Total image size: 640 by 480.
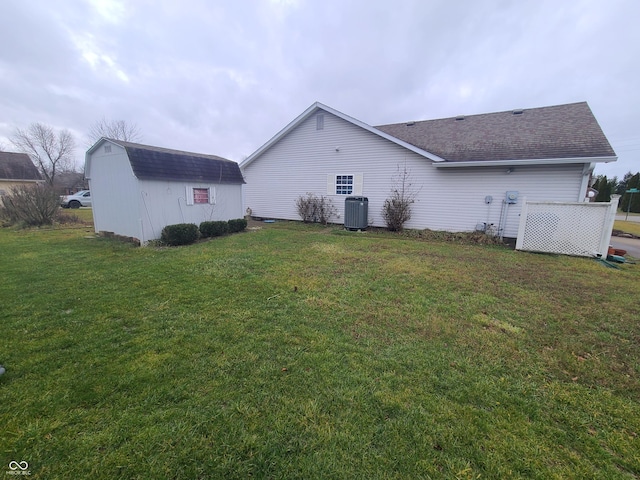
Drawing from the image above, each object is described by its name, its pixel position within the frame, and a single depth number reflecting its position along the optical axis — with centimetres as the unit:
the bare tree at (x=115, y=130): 3070
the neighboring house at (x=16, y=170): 2234
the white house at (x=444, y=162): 856
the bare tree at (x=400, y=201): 1076
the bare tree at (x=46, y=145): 3105
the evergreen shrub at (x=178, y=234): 794
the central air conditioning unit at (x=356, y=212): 1094
